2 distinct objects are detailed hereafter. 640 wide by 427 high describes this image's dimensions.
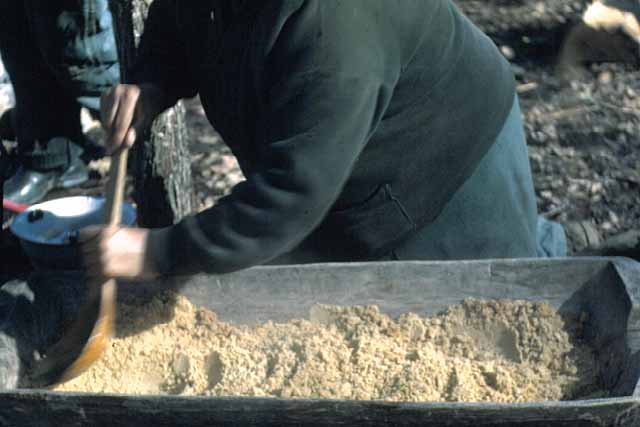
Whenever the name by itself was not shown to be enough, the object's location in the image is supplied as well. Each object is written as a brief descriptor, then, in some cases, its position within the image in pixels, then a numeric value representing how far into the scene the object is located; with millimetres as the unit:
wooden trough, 3602
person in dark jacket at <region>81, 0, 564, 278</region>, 3625
